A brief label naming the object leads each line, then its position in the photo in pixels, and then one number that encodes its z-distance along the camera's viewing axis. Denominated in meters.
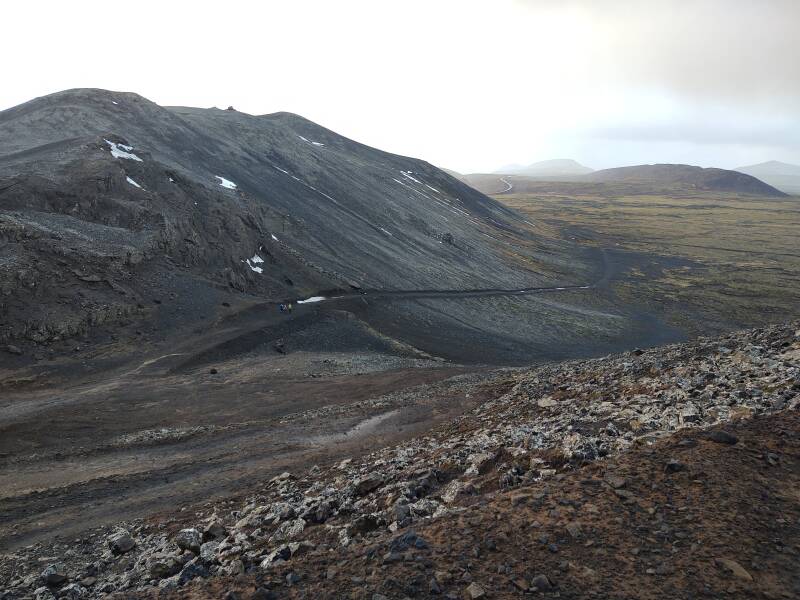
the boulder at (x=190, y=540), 10.73
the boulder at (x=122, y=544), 11.80
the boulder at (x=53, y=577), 10.44
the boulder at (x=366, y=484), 11.88
